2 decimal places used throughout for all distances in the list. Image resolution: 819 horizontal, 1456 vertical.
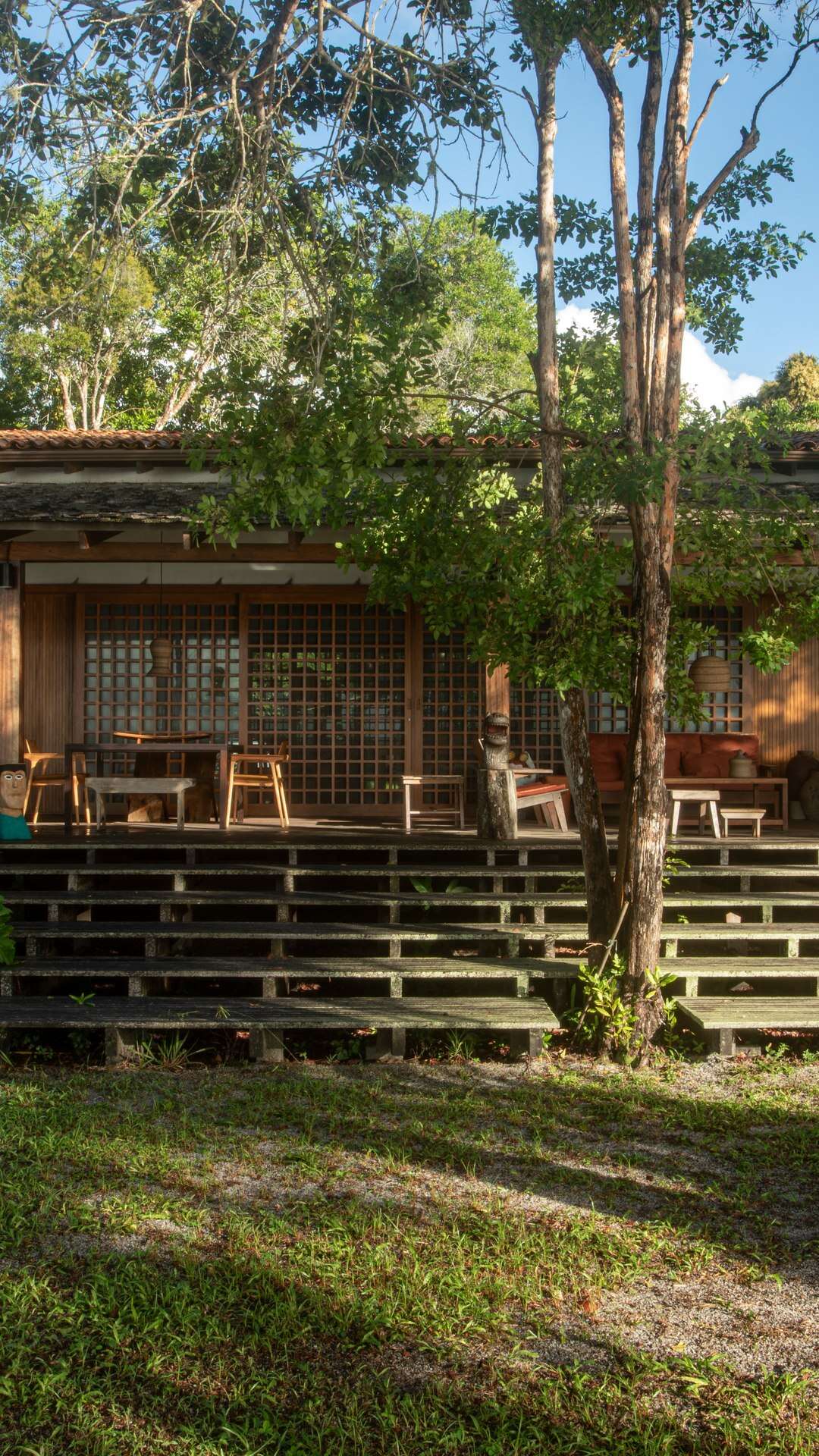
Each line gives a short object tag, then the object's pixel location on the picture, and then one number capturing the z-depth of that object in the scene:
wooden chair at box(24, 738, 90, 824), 8.95
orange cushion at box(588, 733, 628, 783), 9.71
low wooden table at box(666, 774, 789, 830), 8.77
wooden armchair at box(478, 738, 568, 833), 8.24
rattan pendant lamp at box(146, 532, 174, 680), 9.59
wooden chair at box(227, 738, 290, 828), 8.93
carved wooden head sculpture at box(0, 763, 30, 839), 7.77
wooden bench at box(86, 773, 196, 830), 7.83
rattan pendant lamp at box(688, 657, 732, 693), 9.51
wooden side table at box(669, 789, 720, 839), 8.23
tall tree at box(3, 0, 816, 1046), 4.99
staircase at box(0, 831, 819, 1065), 5.58
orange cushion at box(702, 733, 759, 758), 10.00
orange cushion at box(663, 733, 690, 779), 10.03
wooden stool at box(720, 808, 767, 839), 8.15
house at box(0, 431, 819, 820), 10.34
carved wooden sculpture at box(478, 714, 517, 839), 7.71
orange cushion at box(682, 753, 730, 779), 9.78
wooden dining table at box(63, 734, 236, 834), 8.04
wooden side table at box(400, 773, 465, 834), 8.58
